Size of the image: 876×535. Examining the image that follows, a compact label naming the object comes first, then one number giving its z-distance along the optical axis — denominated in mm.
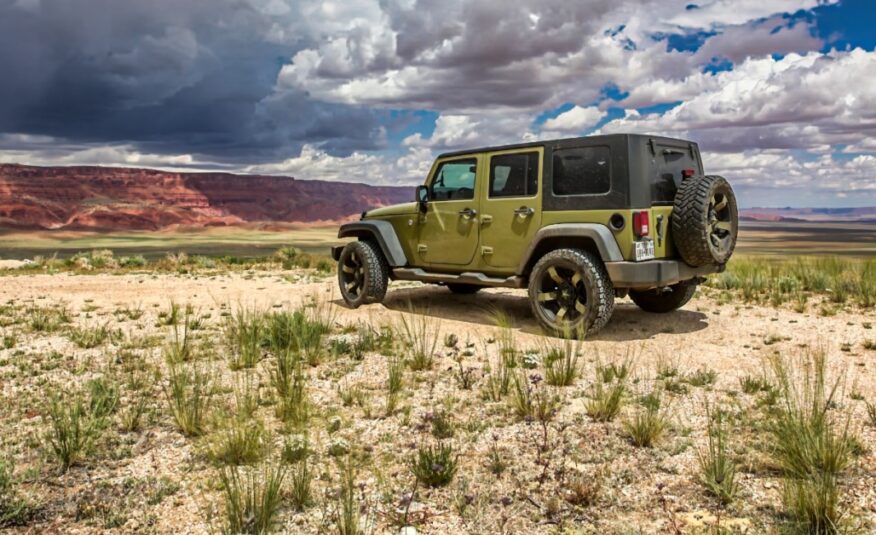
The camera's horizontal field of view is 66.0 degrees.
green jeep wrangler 7027
